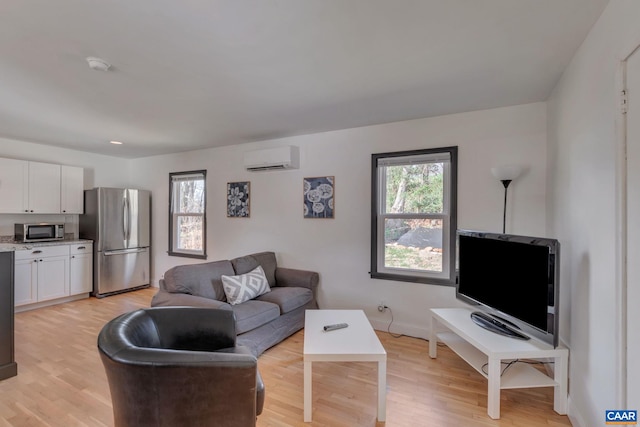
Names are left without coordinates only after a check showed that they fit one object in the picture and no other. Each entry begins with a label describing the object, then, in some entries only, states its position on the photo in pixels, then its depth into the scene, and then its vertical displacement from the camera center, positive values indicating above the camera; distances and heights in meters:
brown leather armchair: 1.24 -0.75
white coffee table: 1.91 -0.92
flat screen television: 1.90 -0.50
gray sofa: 2.62 -0.87
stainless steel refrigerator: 4.56 -0.35
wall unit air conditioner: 3.71 +0.74
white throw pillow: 2.96 -0.76
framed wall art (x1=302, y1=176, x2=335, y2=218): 3.65 +0.24
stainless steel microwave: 4.09 -0.26
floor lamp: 2.51 +0.38
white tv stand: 1.92 -1.02
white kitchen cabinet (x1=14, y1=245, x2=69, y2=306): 3.82 -0.83
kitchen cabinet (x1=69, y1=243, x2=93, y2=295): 4.35 -0.83
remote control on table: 2.32 -0.90
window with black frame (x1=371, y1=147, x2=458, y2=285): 3.07 +0.01
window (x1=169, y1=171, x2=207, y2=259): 4.73 +0.01
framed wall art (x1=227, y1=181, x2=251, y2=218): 4.28 +0.24
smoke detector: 1.91 +1.01
